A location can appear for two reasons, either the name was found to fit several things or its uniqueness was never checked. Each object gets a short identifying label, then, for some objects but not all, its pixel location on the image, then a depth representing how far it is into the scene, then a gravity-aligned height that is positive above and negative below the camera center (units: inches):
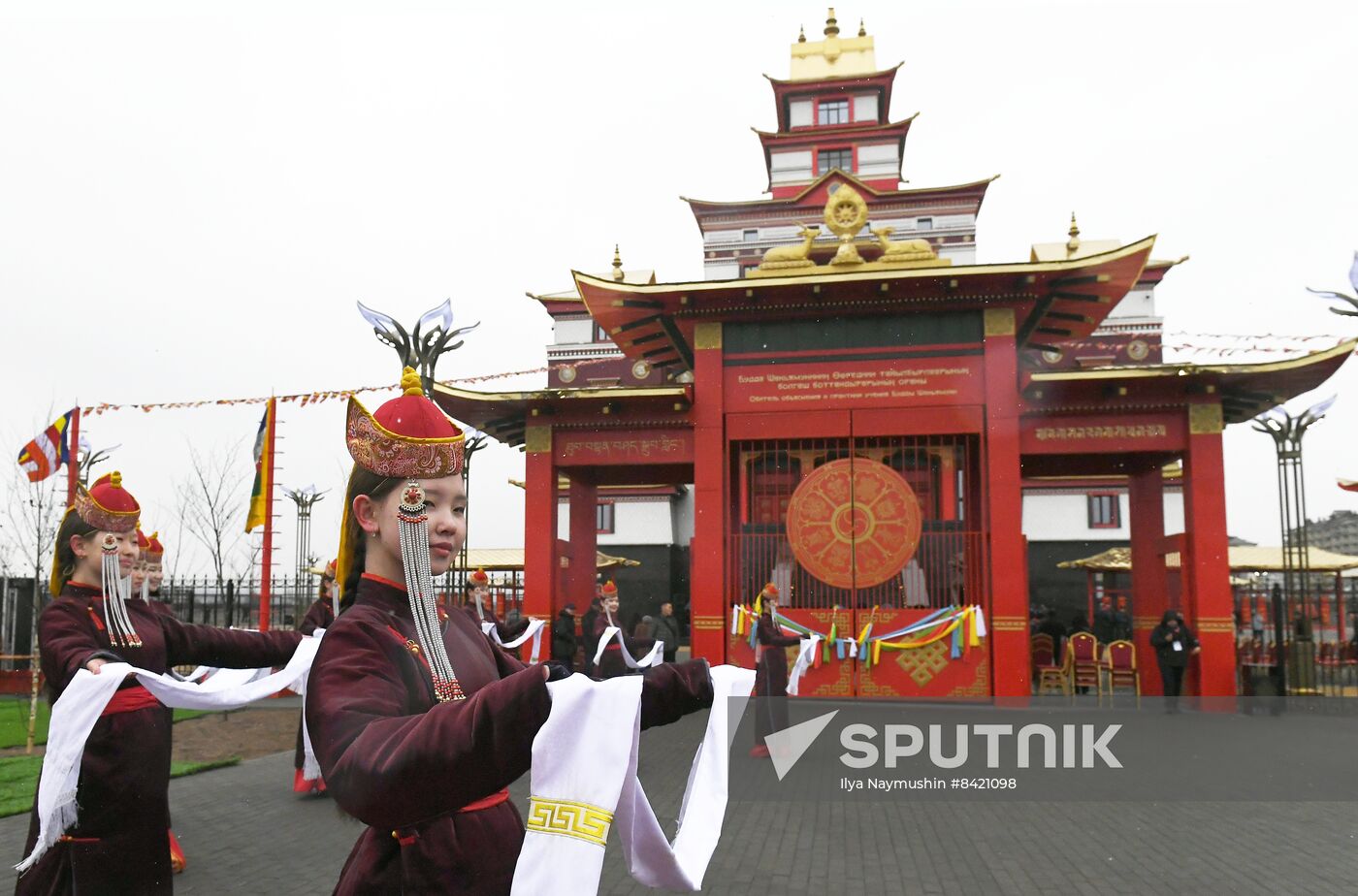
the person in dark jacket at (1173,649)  550.3 -61.2
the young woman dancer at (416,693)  61.3 -11.2
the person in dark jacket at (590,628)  526.3 -48.9
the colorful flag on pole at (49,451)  611.8 +55.6
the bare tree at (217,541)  887.3 -0.7
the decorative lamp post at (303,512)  957.3 +27.9
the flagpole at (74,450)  553.8 +54.2
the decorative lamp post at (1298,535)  614.5 +1.5
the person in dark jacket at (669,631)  582.9 -54.7
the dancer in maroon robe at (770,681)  423.8 -61.5
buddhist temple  559.5 +65.1
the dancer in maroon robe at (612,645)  460.1 -52.5
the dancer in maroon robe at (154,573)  213.5 -9.7
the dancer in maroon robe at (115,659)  154.6 -20.9
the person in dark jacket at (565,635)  554.3 -53.1
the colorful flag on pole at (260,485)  629.0 +34.8
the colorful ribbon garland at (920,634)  549.3 -54.1
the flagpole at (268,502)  621.0 +23.4
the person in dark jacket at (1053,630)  821.2 -76.0
